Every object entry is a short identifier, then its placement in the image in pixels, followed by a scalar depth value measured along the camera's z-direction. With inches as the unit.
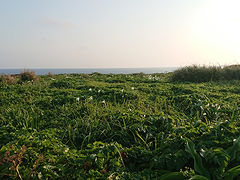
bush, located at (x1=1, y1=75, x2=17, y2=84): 338.3
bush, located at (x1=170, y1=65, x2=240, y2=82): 402.0
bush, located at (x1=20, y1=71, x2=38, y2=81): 386.0
